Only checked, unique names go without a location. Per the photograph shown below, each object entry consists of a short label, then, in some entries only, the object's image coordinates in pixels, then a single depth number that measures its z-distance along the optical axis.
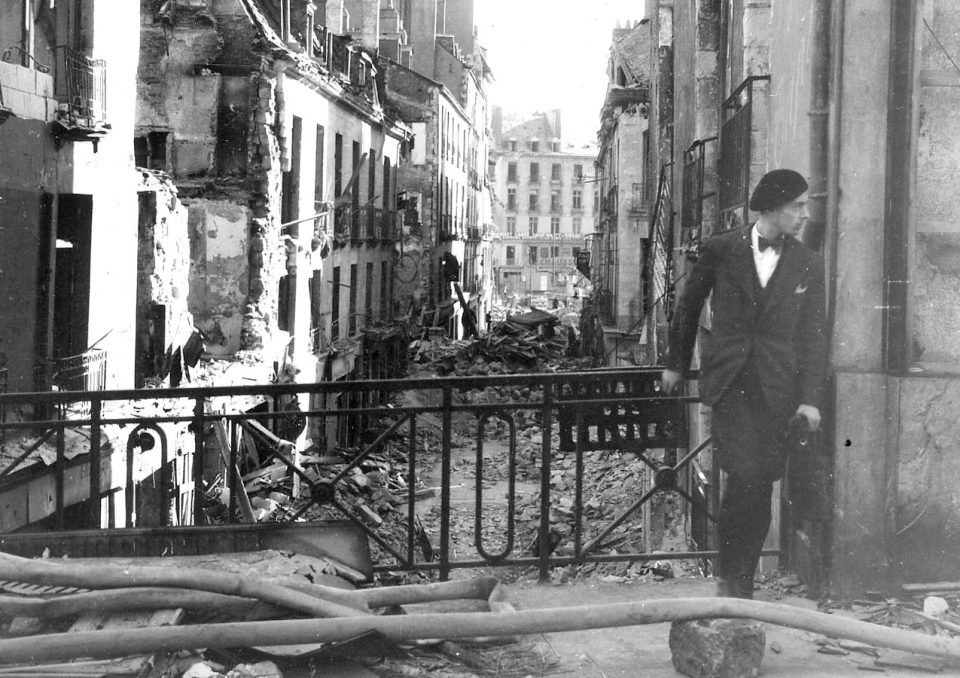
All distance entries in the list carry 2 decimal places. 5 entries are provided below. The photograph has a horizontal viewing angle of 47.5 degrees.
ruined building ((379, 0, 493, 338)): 43.84
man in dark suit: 4.83
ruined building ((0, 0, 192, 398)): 12.98
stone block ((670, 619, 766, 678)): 4.35
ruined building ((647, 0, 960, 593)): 5.38
